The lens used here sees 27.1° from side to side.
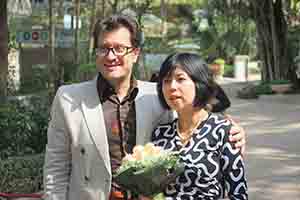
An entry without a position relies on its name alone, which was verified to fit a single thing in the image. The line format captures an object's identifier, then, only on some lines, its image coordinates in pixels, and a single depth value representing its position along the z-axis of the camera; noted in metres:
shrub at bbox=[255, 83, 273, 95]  17.50
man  2.27
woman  2.18
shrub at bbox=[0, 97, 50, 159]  6.93
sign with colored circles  14.16
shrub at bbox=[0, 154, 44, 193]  5.98
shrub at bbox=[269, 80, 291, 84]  17.89
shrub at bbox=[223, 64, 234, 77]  29.52
